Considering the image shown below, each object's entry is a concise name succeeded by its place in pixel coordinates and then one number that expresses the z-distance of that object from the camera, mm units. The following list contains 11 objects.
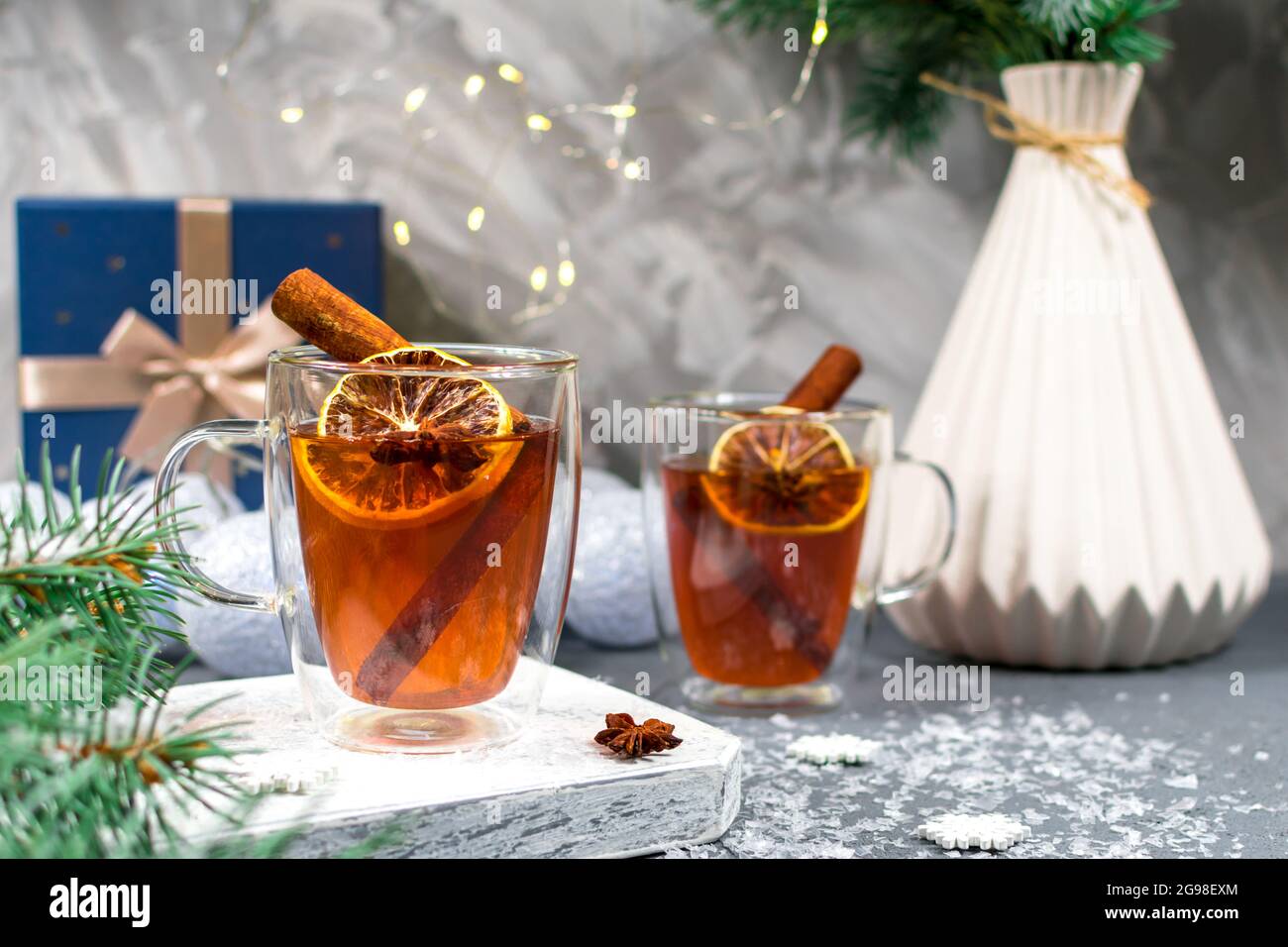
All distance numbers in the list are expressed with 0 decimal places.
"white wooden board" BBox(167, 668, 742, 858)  431
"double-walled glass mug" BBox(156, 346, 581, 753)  475
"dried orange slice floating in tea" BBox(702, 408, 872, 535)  667
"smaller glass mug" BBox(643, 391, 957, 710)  669
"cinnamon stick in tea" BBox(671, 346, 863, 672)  671
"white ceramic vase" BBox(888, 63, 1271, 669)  741
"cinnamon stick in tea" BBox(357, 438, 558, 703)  487
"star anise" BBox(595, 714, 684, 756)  489
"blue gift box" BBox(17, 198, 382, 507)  834
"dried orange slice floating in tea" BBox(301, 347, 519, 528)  472
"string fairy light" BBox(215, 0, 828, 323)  937
